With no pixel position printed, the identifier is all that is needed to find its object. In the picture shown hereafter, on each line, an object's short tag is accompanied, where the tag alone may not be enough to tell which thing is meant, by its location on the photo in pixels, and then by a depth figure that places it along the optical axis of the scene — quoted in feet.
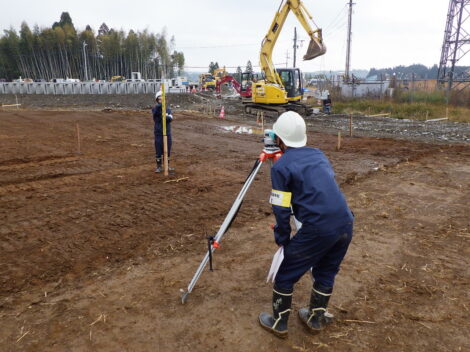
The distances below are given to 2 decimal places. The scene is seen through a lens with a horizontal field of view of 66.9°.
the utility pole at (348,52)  103.45
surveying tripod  10.64
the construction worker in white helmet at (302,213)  8.98
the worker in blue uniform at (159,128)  26.21
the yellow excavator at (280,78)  58.59
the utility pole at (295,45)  141.60
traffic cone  70.58
